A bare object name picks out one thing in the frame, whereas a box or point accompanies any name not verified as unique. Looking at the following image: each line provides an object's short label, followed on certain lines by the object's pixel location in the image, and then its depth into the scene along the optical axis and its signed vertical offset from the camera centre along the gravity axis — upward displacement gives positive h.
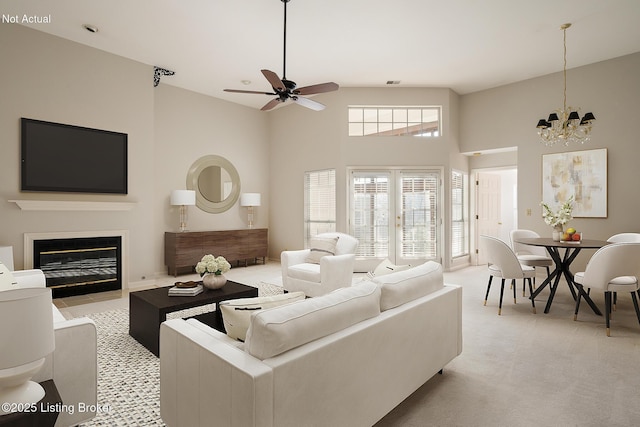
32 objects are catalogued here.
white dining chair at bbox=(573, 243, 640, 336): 3.33 -0.59
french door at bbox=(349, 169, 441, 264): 6.54 -0.08
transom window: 6.63 +1.70
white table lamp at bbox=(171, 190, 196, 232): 6.00 +0.21
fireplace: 4.50 -0.72
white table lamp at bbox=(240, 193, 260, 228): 7.12 +0.22
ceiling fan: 3.51 +1.27
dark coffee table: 2.88 -0.84
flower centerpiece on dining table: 4.44 -0.12
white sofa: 1.32 -0.67
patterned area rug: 2.02 -1.20
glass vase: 4.41 -0.29
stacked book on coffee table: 3.20 -0.75
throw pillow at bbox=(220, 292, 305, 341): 1.62 -0.48
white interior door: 7.30 +0.08
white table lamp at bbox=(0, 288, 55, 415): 1.19 -0.47
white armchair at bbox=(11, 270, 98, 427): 1.77 -0.83
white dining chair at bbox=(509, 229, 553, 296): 4.59 -0.66
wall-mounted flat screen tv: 4.39 +0.70
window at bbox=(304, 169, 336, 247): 6.70 +0.15
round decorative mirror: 6.69 +0.54
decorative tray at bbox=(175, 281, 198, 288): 3.32 -0.73
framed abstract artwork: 5.40 +0.47
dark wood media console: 5.96 -0.68
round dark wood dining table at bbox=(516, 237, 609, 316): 3.88 -0.59
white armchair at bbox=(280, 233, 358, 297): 4.29 -0.78
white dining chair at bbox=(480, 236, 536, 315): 3.91 -0.61
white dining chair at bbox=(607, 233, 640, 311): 4.27 -0.38
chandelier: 4.32 +1.15
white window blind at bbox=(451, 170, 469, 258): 6.81 -0.13
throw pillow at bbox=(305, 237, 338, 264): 4.79 -0.54
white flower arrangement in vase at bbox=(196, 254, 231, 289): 3.43 -0.61
